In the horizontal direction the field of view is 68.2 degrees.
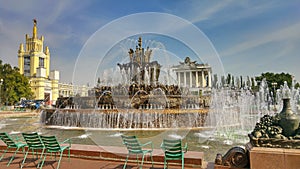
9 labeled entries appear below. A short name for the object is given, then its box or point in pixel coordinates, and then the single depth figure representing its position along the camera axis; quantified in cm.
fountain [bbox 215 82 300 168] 426
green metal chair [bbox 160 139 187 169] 474
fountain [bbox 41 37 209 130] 1417
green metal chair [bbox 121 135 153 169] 505
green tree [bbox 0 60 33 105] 5291
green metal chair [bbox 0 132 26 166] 589
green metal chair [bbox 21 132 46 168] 558
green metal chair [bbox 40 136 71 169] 533
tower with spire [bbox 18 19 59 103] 8616
